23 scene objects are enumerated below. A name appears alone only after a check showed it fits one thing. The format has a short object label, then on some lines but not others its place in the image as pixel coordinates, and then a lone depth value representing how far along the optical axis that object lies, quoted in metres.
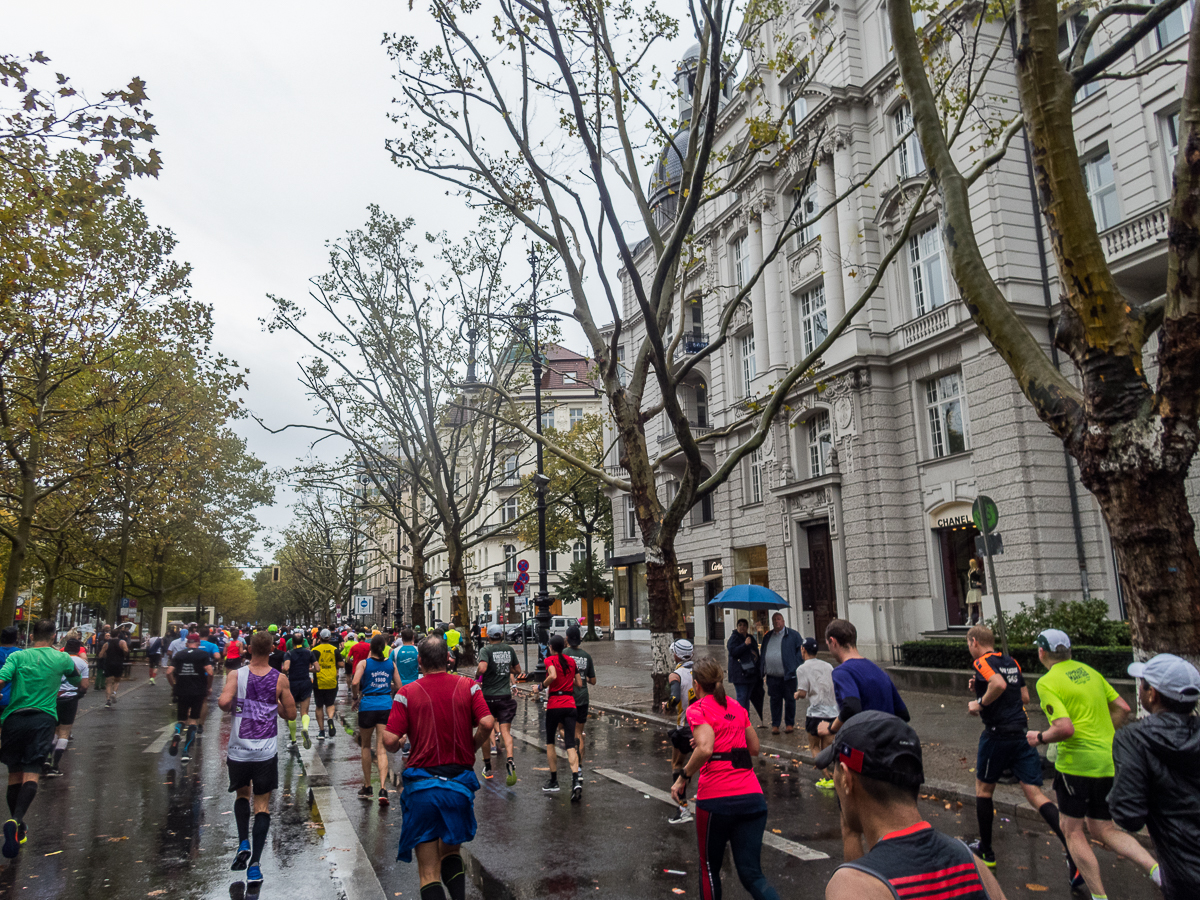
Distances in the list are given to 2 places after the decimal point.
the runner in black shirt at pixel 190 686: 12.29
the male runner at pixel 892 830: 1.99
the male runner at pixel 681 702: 6.87
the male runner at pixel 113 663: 20.41
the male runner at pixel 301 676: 13.72
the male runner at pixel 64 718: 10.96
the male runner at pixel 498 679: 9.82
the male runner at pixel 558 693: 9.34
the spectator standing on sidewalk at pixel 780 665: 12.25
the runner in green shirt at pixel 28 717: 7.16
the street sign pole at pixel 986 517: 10.63
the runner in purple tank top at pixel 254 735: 6.29
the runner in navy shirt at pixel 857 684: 5.75
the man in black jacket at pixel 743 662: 12.41
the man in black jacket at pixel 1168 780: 3.43
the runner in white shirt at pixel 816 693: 9.12
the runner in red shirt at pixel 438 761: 4.71
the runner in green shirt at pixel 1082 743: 5.06
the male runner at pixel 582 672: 9.56
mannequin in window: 20.52
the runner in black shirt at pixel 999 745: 6.11
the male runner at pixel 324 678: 14.61
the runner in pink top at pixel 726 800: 4.60
